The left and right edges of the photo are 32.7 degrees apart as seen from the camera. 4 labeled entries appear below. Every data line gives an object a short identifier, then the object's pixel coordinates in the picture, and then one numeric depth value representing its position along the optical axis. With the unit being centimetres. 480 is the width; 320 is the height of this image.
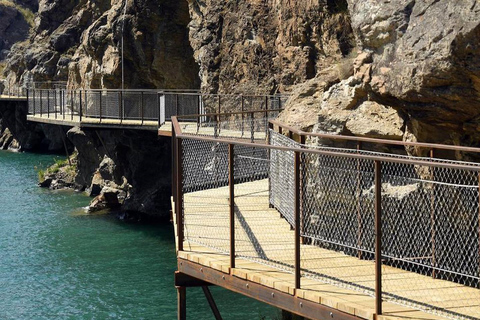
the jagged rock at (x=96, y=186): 4280
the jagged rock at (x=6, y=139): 7156
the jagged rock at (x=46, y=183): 4581
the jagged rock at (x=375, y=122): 1309
